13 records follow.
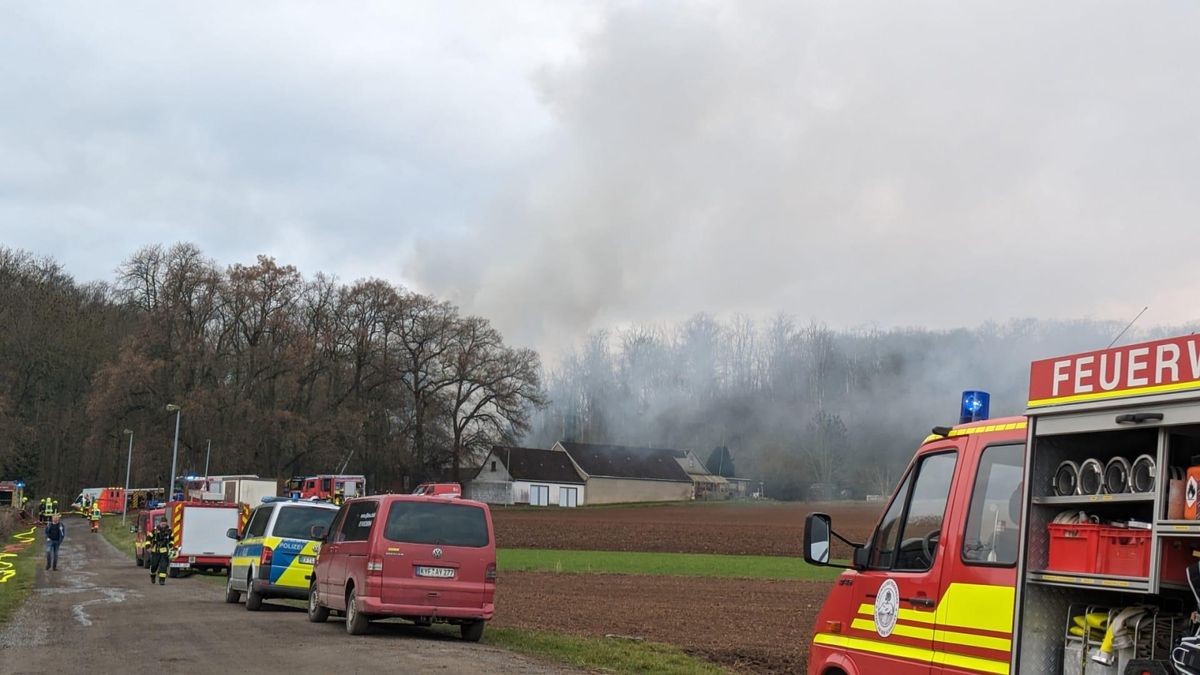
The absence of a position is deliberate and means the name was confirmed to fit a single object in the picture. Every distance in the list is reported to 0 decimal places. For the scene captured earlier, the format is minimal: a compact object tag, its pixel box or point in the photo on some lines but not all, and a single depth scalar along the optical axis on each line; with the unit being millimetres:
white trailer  32594
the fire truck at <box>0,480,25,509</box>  75000
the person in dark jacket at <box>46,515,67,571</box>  34312
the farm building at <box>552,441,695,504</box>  102562
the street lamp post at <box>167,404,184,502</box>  60188
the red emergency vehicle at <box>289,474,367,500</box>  59750
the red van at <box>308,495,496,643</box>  15344
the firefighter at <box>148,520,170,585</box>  29489
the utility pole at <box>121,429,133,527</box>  74544
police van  20734
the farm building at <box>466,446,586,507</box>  98438
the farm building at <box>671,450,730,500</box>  102062
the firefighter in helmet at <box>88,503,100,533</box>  65606
